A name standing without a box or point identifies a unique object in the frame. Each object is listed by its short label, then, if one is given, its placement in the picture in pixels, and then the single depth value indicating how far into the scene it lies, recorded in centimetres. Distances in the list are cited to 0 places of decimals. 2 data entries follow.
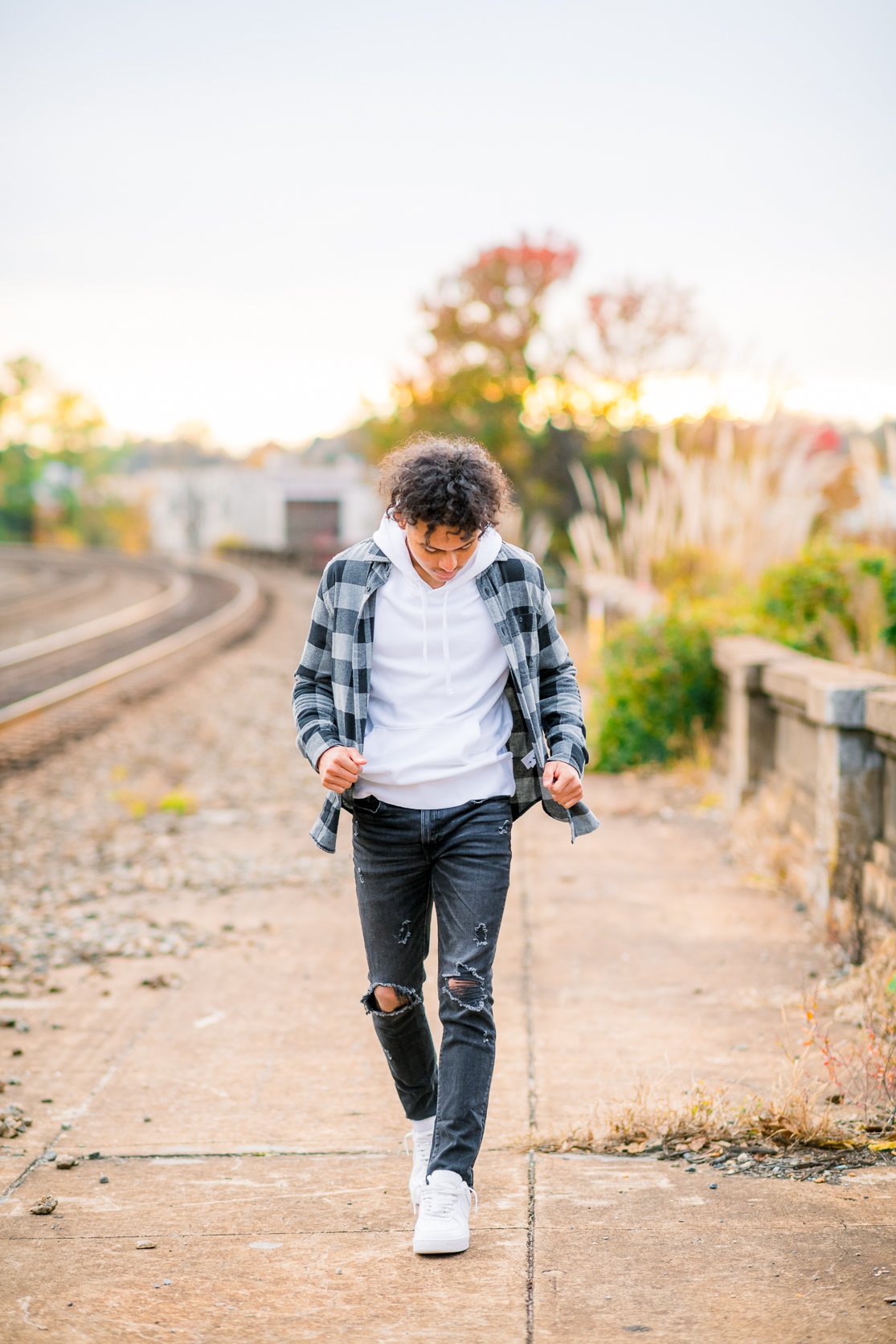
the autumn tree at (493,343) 2606
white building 7844
